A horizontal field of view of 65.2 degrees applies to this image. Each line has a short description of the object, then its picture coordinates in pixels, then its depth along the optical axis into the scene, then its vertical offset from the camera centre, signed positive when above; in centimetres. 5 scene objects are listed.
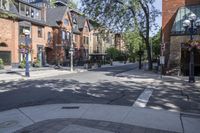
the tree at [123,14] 1874 +584
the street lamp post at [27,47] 1328 +126
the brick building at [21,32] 1966 +410
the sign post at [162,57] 1234 +33
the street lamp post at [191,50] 1041 +75
